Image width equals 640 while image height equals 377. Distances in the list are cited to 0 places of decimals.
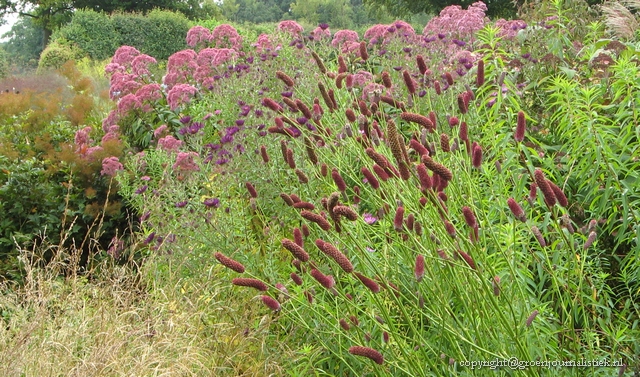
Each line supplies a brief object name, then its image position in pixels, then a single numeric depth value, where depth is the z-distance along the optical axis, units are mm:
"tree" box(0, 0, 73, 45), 35094
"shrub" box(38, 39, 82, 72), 21719
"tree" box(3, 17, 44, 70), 55694
